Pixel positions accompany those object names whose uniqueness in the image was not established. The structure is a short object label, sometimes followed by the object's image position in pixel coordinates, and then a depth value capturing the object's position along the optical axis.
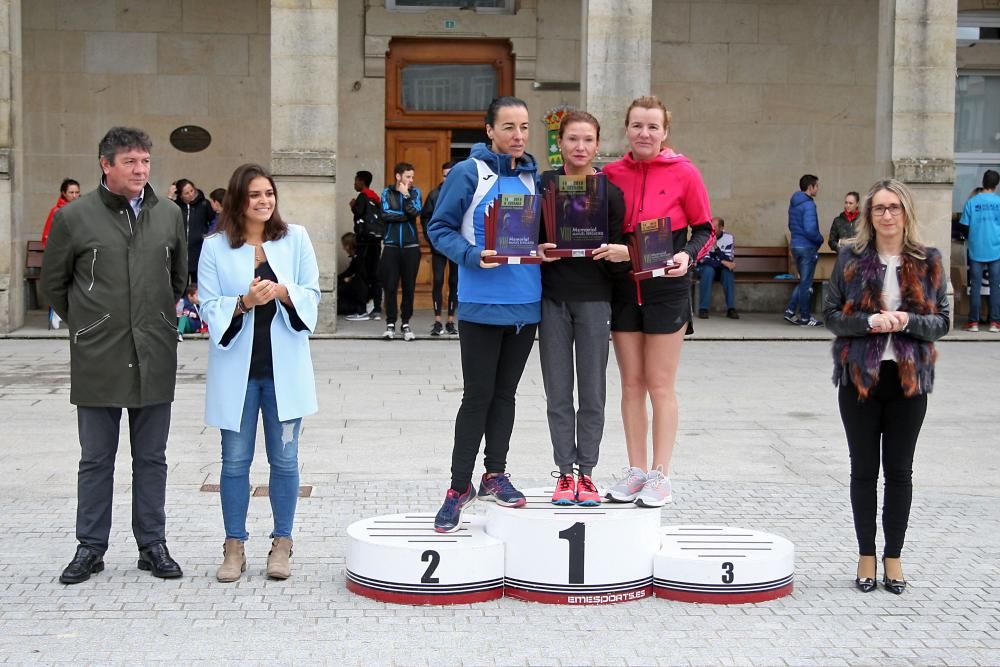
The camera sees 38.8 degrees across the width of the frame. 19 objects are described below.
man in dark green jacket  6.45
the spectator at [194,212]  16.64
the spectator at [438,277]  16.21
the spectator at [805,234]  18.03
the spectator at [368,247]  17.20
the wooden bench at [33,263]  18.55
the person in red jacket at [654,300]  6.41
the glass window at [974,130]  20.55
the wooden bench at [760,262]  19.77
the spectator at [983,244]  17.33
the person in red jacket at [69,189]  16.88
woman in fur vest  6.32
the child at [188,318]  15.91
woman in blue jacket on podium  6.27
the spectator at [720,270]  18.56
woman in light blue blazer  6.33
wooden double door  19.41
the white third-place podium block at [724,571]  6.11
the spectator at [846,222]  17.83
